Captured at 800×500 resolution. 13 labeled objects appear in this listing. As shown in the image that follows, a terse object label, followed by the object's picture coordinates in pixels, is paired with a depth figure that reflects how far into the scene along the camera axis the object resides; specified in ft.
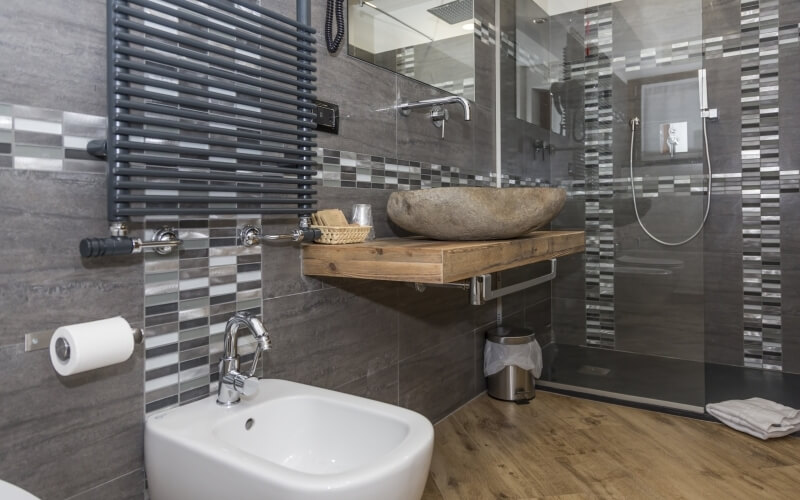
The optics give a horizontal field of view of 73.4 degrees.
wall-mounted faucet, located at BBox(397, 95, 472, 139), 6.49
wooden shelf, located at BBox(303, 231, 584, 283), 4.62
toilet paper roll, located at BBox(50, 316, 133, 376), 3.25
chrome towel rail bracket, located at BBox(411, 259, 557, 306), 5.85
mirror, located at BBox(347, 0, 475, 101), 6.16
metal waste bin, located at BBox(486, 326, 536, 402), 8.48
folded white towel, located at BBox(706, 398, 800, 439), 7.03
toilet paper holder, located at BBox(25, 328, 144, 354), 3.31
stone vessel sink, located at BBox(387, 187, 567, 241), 5.25
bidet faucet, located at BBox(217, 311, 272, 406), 4.02
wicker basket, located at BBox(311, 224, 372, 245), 5.15
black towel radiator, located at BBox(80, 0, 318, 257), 3.50
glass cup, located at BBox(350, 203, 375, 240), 5.73
